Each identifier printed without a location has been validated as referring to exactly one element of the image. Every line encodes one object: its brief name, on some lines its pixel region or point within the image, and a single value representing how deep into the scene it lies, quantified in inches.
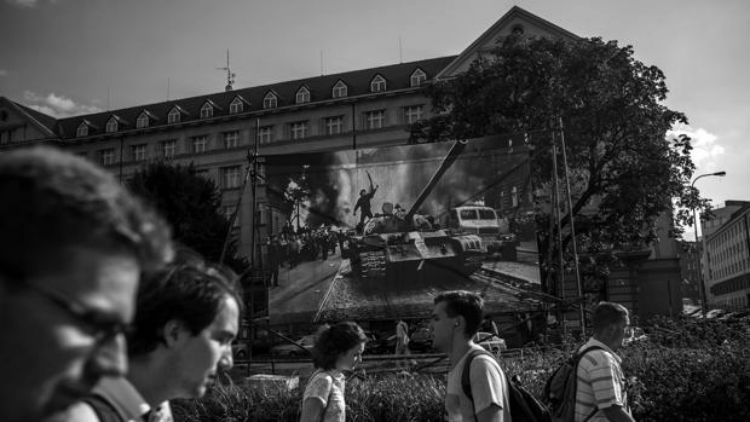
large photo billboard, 514.9
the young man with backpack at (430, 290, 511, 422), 136.9
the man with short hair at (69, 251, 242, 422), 72.5
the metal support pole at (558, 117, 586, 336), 433.6
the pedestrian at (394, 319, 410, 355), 641.0
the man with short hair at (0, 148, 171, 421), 27.3
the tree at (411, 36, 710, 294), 873.5
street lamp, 926.9
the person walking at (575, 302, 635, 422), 162.6
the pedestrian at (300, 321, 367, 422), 160.2
